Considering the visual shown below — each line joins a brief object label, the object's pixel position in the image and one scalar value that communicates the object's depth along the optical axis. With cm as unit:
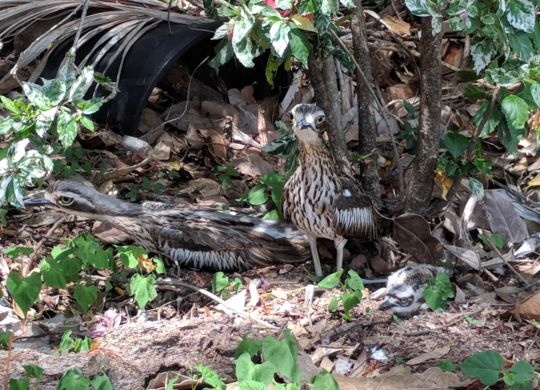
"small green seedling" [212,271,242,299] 461
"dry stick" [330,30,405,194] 464
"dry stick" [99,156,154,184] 570
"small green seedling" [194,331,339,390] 325
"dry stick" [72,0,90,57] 390
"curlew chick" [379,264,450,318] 420
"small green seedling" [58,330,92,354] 388
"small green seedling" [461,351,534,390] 332
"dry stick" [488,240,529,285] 457
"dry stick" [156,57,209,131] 617
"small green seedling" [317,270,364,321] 414
